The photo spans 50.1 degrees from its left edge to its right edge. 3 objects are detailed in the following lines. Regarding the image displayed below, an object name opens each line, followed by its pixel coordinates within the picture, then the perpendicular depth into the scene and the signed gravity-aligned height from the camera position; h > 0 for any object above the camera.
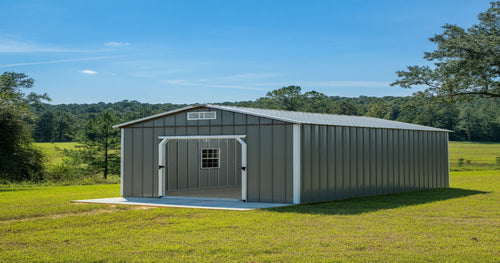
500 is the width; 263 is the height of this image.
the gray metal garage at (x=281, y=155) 14.11 -0.32
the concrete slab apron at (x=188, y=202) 13.40 -1.57
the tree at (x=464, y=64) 25.09 +3.99
